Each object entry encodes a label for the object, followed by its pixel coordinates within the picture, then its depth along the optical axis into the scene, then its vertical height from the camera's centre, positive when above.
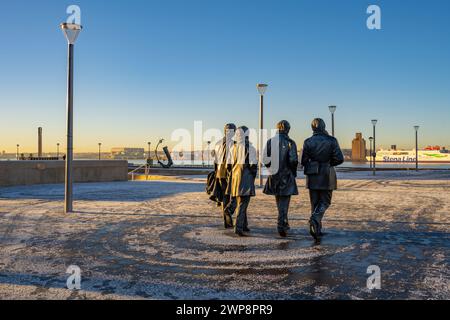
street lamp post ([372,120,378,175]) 32.30 +2.06
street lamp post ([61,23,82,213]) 9.53 +0.76
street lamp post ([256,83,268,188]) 17.38 +2.45
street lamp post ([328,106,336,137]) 24.30 +3.10
